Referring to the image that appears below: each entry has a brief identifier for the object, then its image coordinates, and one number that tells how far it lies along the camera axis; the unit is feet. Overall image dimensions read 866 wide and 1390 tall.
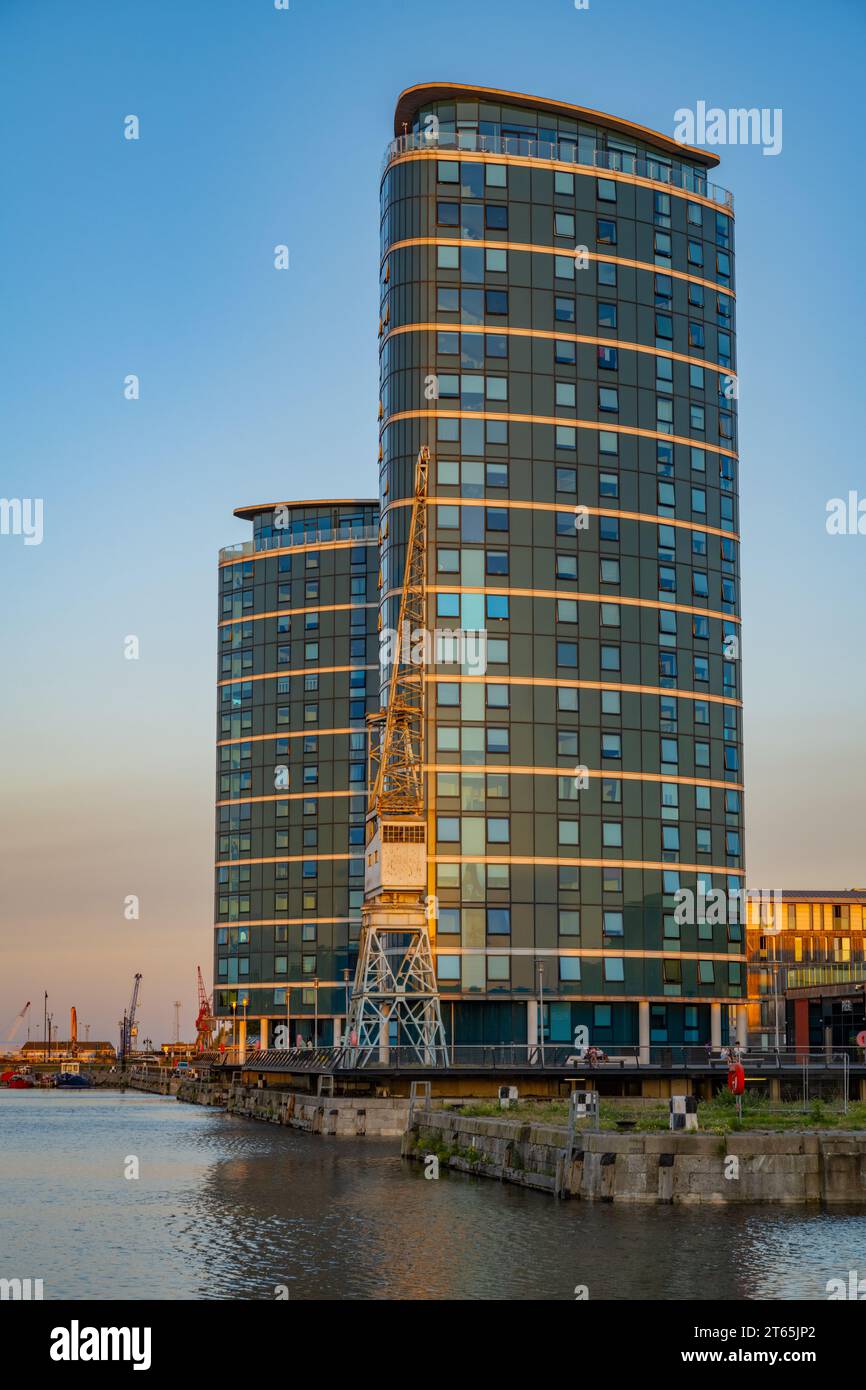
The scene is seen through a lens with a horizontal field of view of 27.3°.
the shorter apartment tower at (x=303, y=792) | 620.08
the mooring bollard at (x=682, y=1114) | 170.60
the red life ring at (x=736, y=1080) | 204.23
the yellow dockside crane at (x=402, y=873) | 374.63
